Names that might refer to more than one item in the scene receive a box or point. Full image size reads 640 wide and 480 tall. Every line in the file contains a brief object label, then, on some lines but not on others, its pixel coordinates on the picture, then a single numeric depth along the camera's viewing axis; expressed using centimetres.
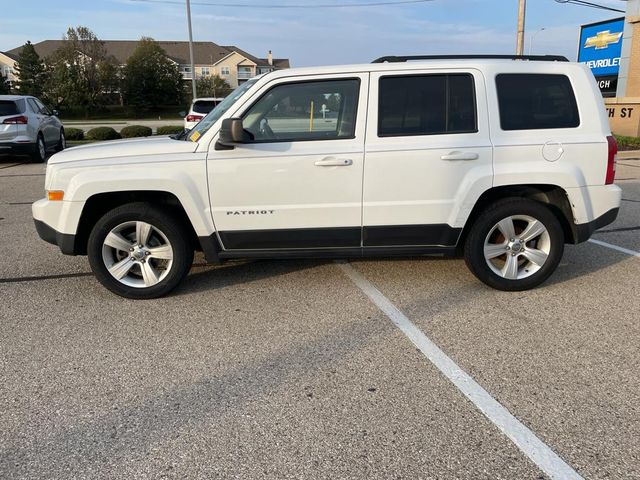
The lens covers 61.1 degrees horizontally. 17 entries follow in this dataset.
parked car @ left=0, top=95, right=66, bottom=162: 1302
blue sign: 2114
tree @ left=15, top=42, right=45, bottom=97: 6450
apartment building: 9062
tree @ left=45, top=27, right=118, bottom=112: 6009
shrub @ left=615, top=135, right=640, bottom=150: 1636
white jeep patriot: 437
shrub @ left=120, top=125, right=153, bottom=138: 2269
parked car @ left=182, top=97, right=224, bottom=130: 1539
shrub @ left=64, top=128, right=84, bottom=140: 2241
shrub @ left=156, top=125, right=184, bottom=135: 2348
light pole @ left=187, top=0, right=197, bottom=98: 2809
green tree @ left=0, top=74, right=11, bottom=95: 6532
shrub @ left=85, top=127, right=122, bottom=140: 2248
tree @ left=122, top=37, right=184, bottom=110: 6681
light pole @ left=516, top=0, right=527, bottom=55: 1834
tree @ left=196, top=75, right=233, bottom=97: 7619
